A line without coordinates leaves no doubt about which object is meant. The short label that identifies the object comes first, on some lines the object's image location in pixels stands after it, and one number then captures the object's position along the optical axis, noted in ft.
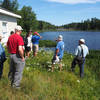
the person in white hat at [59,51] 19.10
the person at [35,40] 27.37
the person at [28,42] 26.52
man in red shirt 11.85
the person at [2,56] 14.59
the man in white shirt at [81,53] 18.26
